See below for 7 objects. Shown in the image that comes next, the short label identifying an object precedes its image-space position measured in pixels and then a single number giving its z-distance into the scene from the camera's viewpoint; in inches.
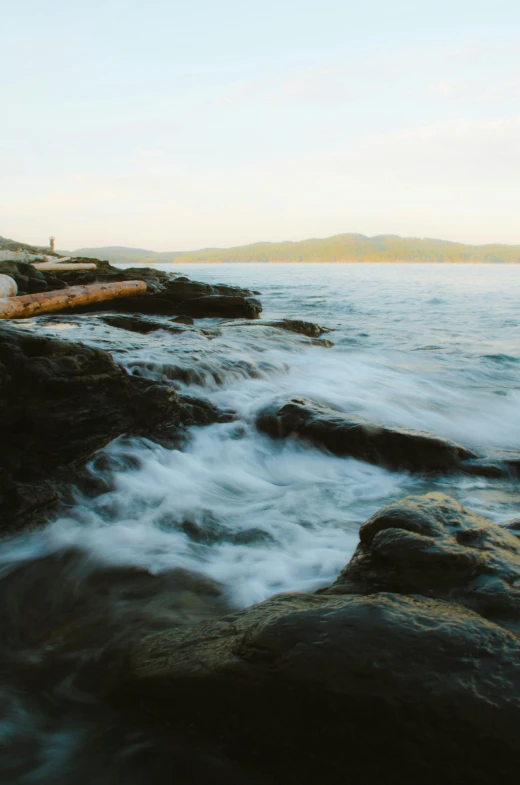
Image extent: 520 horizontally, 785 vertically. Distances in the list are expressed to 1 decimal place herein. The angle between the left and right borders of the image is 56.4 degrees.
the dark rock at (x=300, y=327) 461.1
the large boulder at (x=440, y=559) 79.8
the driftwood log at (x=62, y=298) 394.9
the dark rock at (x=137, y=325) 386.9
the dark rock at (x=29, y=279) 544.7
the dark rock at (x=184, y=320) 466.8
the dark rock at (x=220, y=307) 538.3
